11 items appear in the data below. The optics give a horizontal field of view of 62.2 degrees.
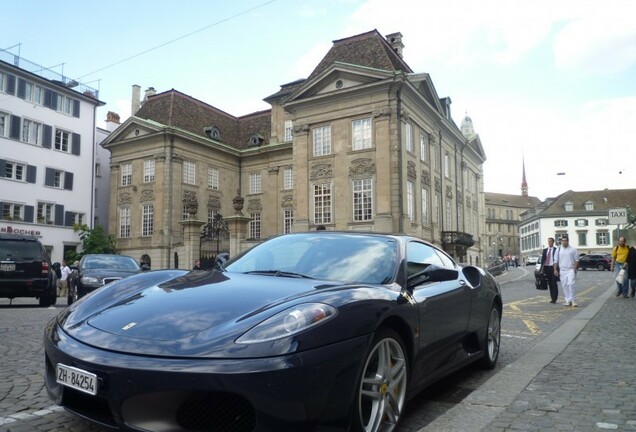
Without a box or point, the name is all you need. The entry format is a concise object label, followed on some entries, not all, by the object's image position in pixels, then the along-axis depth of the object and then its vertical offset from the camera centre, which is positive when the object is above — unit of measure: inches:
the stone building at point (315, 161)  1369.3 +273.5
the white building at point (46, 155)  1492.4 +285.0
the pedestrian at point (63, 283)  936.4 -61.2
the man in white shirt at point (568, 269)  526.0 -23.4
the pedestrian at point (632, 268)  623.2 -27.4
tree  1635.1 +28.3
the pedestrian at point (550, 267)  569.9 -23.7
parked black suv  502.6 -18.6
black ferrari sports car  99.7 -20.4
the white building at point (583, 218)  3720.5 +205.0
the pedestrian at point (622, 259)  630.5 -16.9
